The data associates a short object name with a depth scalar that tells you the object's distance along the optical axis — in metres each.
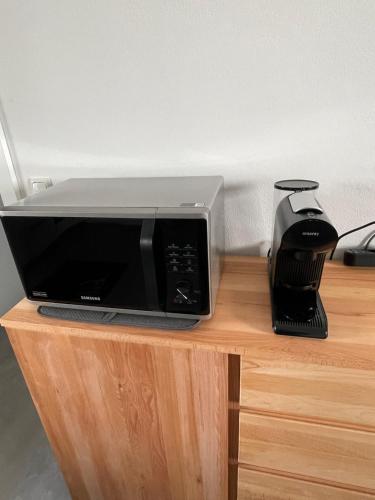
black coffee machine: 0.59
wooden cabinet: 0.65
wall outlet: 1.07
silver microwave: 0.62
